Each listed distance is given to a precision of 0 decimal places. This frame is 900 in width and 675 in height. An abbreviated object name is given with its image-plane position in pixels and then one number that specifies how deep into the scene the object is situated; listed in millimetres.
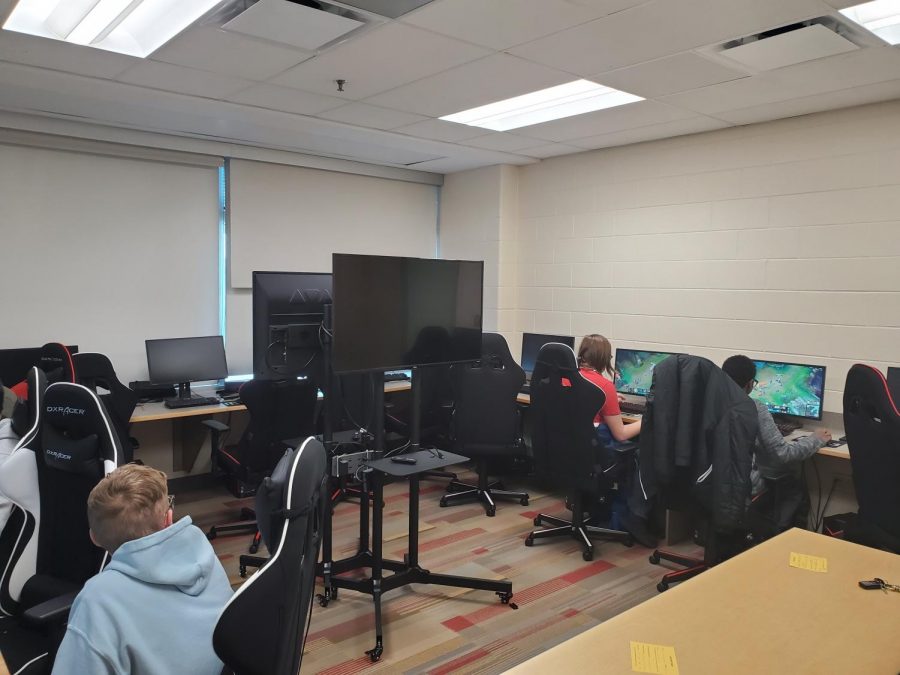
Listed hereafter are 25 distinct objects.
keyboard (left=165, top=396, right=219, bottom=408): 4527
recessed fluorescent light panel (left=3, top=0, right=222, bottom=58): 2822
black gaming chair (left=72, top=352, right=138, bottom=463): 3938
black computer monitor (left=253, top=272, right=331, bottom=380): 3186
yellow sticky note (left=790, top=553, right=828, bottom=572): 2064
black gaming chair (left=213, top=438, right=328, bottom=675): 1318
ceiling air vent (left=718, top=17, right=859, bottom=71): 2824
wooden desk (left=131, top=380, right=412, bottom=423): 4245
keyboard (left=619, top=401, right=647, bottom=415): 4535
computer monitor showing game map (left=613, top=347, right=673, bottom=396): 4781
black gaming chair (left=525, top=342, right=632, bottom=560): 3842
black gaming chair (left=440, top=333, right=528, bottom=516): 4578
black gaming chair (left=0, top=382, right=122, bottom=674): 2143
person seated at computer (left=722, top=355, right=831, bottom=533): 3307
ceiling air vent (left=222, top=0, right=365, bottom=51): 2650
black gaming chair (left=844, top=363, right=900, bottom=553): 2646
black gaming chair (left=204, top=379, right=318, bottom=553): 3945
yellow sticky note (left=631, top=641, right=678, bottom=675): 1497
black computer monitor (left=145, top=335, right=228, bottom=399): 4742
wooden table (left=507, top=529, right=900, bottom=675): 1539
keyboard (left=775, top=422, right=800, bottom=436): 3835
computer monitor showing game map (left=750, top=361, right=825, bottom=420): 3922
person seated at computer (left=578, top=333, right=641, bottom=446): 4012
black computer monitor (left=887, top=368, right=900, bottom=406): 3660
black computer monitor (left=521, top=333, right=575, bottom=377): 5504
